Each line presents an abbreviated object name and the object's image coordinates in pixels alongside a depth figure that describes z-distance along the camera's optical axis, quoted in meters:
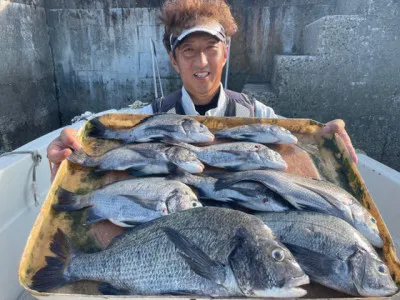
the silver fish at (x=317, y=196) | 0.42
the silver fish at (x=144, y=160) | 0.54
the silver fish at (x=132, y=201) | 0.45
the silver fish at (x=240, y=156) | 0.55
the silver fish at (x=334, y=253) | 0.34
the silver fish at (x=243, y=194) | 0.46
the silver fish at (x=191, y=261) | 0.32
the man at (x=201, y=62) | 0.71
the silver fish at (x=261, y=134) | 0.61
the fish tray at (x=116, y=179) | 0.36
